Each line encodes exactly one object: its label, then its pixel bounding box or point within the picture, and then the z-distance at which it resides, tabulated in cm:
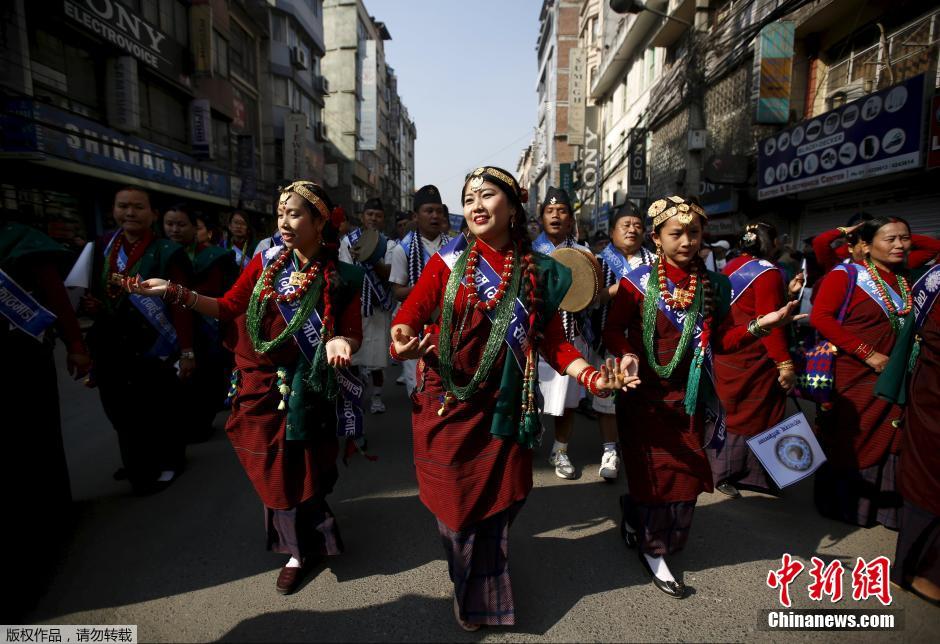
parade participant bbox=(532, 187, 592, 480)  392
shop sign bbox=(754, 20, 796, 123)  1035
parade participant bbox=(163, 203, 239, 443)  392
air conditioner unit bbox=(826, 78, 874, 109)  920
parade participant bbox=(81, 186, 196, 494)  338
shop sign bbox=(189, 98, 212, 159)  1550
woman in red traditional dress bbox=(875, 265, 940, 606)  243
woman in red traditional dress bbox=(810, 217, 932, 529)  306
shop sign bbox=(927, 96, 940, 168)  699
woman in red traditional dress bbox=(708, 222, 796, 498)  334
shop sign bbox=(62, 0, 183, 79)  1102
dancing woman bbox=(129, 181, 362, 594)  250
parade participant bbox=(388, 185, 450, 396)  454
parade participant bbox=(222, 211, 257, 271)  576
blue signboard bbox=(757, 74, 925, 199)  737
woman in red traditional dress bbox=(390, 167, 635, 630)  217
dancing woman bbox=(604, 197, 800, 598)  258
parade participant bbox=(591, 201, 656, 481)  379
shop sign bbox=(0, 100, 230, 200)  901
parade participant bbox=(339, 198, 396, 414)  514
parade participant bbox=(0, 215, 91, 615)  250
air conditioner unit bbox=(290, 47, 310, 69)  2327
